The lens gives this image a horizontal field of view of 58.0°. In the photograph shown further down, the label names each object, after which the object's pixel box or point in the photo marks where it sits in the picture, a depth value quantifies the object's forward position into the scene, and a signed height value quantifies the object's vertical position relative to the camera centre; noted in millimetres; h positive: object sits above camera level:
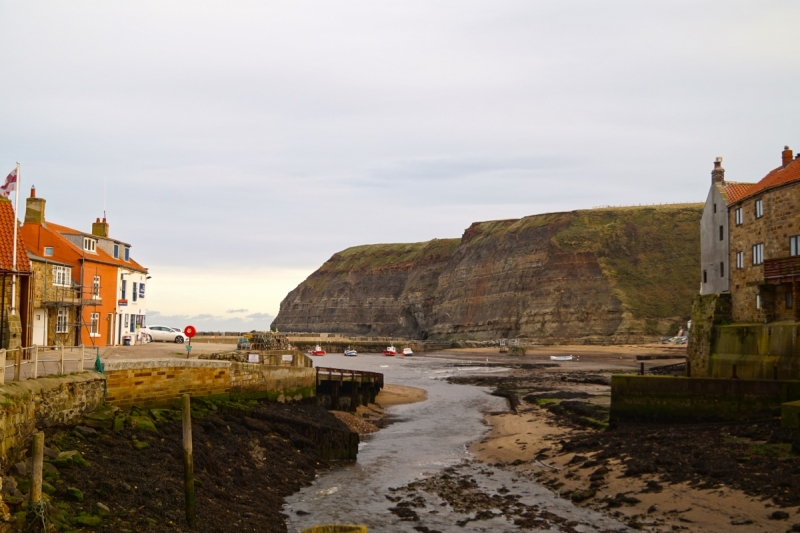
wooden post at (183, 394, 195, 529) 16078 -3495
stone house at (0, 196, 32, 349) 26641 +1265
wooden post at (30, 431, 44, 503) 11539 -2439
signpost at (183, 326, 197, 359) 30469 -698
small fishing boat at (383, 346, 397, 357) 135125 -6953
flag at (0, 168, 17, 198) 25781 +4648
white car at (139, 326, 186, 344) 56156 -1597
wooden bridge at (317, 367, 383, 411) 43719 -4676
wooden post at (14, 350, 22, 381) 16111 -1120
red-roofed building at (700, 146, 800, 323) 34906 +3738
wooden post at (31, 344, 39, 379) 17062 -1134
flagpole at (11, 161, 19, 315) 25981 +1201
